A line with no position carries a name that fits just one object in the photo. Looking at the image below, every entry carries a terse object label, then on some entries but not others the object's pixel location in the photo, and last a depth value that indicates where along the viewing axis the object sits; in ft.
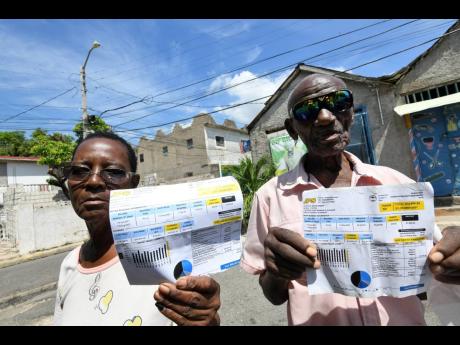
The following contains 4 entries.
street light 43.34
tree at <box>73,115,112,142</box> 45.84
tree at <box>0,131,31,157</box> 110.83
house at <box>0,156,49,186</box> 79.46
